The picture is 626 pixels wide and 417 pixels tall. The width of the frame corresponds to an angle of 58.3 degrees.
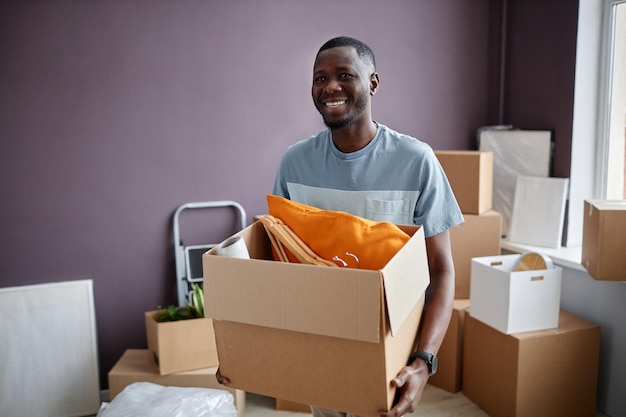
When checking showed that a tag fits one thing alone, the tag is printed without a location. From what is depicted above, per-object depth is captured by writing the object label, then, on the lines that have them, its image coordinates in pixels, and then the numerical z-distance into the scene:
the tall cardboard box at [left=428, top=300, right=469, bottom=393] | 2.71
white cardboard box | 2.33
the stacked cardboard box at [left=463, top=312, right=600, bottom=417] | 2.35
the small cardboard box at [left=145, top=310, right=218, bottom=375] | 2.41
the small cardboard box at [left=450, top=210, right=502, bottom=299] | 2.79
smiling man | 1.38
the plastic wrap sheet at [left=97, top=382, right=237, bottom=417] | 1.96
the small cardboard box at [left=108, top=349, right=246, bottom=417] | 2.43
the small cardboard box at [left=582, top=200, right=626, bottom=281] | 2.13
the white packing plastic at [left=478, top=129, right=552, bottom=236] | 2.97
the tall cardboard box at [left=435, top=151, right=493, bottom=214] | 2.78
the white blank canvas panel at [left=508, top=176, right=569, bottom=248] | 2.81
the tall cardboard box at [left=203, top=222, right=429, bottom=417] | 0.96
